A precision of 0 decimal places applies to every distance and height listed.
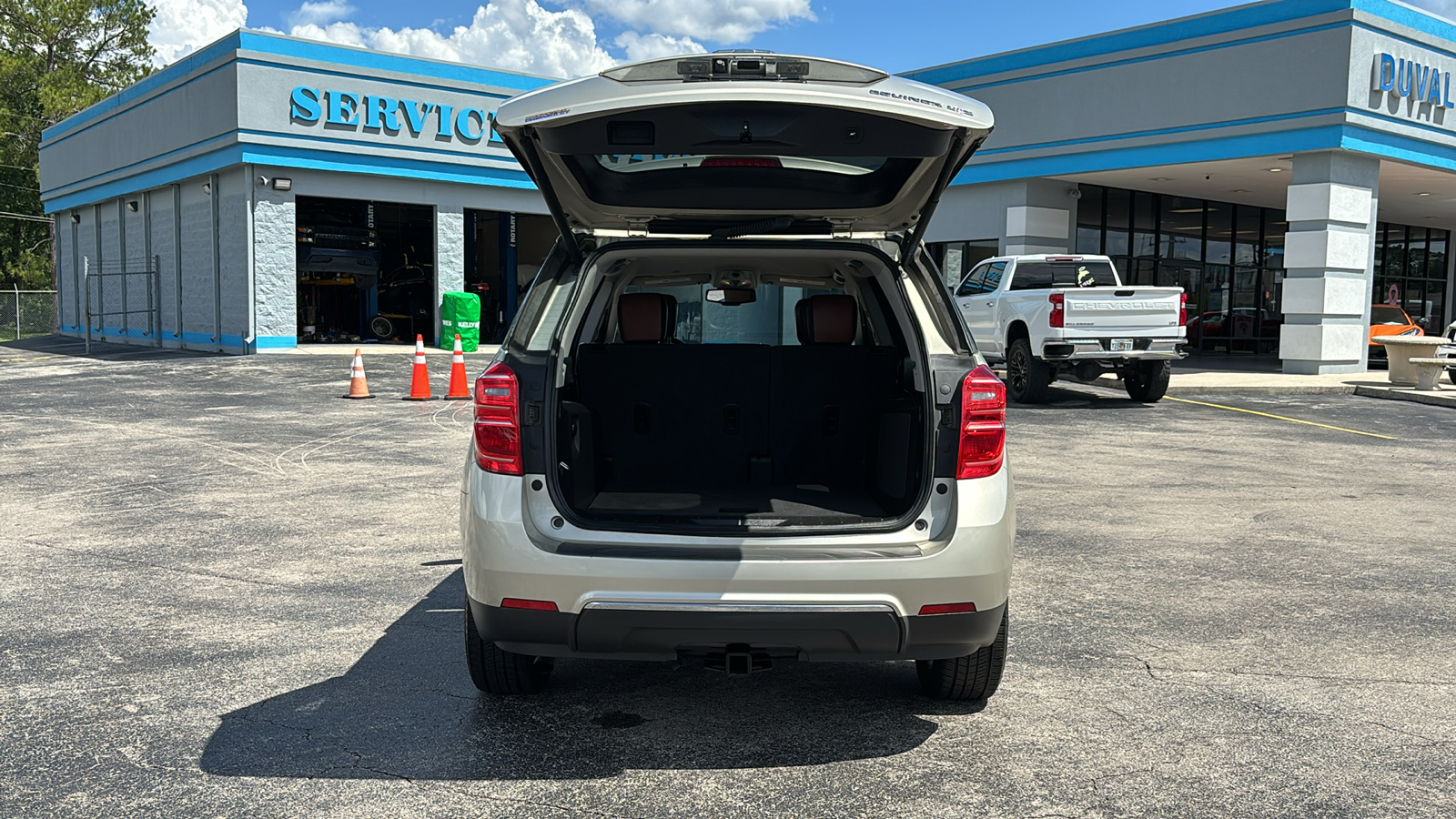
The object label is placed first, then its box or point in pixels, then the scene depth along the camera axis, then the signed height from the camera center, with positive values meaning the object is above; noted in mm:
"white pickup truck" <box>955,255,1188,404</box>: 15625 -163
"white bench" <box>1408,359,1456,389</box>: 19188 -823
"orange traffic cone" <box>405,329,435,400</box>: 16062 -1094
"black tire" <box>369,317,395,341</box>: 30547 -716
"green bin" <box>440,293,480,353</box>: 26562 -410
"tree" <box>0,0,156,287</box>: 50250 +9223
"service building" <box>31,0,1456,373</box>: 21734 +2852
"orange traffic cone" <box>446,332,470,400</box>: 16250 -1103
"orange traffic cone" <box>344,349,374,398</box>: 16344 -1135
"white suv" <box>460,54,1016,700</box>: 3609 -440
